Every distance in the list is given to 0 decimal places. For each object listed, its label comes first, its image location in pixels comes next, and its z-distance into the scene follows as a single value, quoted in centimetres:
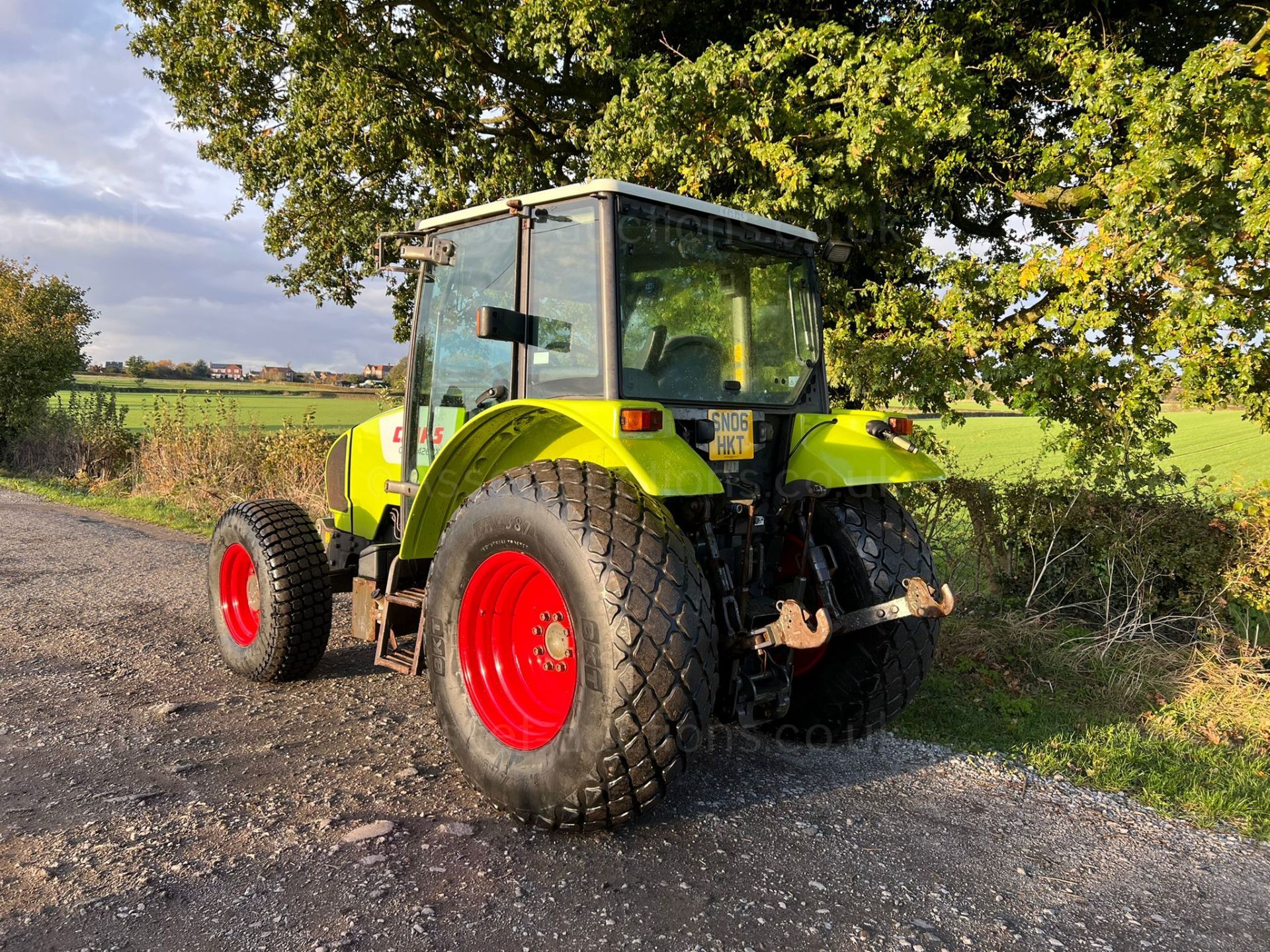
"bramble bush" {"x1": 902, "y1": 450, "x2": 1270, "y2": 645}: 523
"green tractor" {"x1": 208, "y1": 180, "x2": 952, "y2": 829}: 265
